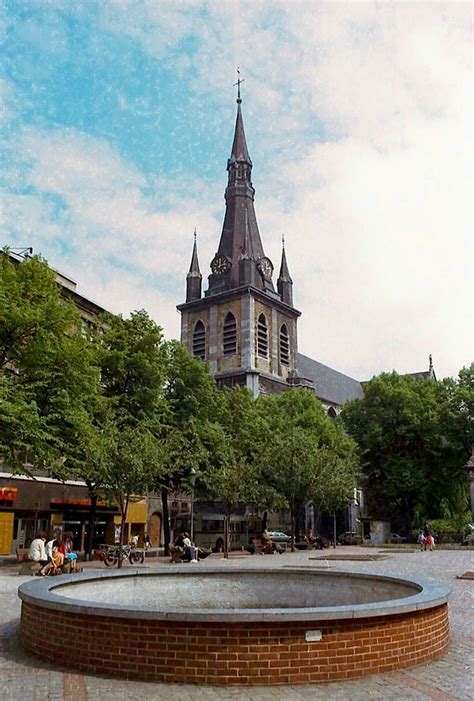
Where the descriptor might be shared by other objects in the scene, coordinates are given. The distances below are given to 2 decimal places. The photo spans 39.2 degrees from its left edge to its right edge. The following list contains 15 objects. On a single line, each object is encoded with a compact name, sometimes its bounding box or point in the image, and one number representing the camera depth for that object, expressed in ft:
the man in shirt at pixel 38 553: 66.80
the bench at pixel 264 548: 113.60
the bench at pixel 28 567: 65.26
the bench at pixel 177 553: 83.62
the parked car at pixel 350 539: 160.14
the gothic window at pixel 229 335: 235.81
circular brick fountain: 22.91
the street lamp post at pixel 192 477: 92.19
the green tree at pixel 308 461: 124.08
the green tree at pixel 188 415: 106.01
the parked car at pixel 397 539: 162.47
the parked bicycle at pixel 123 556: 82.38
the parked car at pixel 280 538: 154.76
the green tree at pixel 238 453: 107.24
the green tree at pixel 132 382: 79.20
